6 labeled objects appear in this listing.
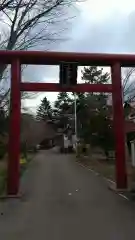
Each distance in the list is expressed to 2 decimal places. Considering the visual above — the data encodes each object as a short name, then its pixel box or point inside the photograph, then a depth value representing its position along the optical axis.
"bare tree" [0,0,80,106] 7.68
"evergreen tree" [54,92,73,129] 38.40
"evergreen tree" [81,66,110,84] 25.28
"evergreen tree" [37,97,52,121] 43.86
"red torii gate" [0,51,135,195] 6.64
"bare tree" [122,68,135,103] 20.23
